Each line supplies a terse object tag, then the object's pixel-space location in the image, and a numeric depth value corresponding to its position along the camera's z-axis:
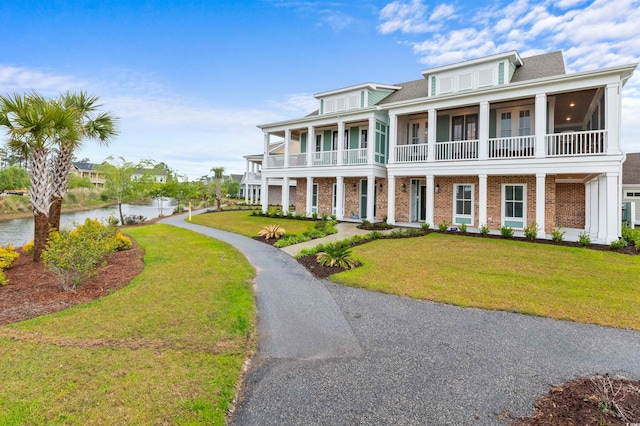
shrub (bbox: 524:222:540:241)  12.39
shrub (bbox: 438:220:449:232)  14.35
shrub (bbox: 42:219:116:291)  6.21
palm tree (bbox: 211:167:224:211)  34.47
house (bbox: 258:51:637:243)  12.21
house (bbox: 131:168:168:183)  25.34
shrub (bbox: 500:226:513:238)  12.77
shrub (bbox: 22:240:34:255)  10.17
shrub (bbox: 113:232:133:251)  10.90
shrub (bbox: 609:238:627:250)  10.69
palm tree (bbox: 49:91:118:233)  9.80
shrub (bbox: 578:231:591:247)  11.23
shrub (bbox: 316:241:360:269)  8.81
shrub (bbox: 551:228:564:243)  11.68
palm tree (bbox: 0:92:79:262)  8.24
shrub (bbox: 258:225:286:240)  13.82
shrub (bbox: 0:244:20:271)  7.81
